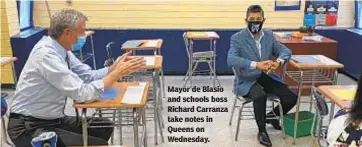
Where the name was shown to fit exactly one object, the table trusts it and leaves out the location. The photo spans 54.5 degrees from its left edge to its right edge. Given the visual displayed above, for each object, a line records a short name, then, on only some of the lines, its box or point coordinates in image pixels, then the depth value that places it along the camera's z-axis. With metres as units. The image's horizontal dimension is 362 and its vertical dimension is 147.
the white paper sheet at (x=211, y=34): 4.88
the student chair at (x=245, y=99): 3.01
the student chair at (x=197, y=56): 4.77
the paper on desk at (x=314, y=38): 4.44
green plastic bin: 3.14
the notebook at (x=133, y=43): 4.19
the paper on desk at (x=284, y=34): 4.61
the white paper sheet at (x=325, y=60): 2.97
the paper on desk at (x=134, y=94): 1.98
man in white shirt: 1.83
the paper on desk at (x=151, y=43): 4.15
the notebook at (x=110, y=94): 2.02
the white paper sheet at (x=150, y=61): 3.04
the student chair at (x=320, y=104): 1.95
